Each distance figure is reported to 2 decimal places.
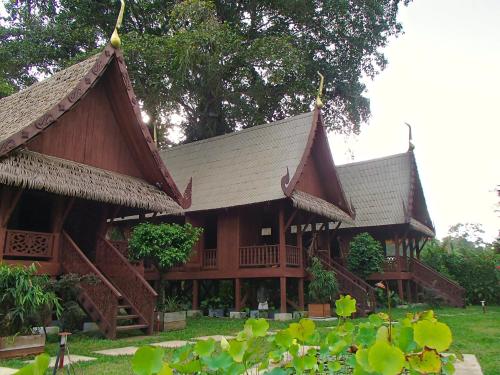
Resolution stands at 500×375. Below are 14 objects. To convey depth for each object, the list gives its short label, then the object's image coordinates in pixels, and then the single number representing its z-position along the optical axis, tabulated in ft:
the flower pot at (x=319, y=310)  44.19
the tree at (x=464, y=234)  163.41
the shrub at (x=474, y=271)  63.36
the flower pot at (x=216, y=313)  47.39
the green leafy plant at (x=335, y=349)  5.98
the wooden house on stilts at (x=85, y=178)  28.91
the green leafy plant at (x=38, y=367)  4.62
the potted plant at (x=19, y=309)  20.62
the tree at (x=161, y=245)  33.09
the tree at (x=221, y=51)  62.75
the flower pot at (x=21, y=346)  20.85
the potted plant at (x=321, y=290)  43.73
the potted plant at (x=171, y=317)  33.06
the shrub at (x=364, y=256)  50.01
